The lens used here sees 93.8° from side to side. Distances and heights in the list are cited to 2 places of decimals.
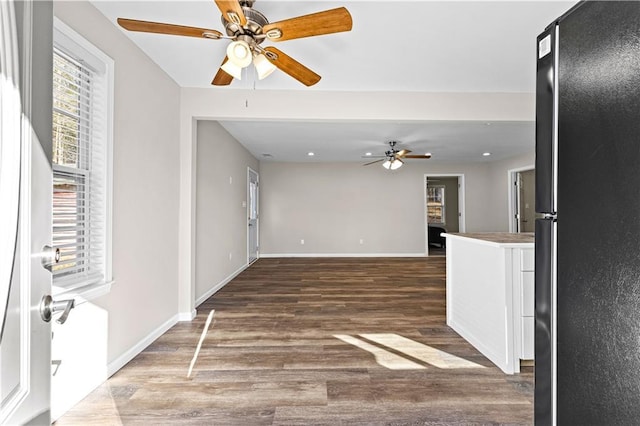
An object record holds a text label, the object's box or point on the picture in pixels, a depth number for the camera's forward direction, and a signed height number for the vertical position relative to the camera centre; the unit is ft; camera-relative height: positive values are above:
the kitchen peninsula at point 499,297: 6.91 -2.03
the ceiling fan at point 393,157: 17.71 +3.53
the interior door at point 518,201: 22.94 +1.09
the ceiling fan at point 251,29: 4.87 +3.23
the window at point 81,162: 5.63 +1.08
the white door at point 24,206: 1.80 +0.06
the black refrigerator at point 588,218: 1.96 -0.02
